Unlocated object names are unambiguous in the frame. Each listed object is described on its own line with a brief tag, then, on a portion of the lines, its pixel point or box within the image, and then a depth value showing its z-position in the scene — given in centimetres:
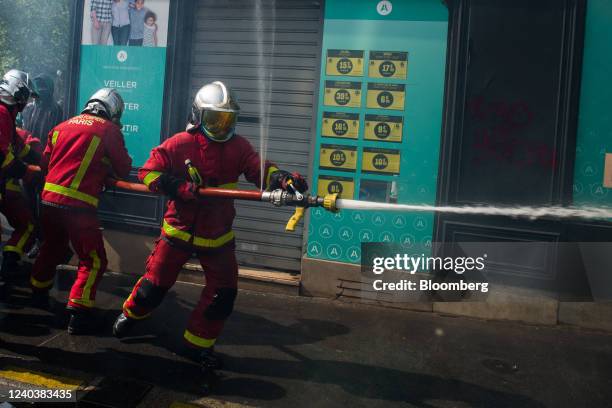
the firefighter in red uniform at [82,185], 505
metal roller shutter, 685
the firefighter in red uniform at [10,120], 484
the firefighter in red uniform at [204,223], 448
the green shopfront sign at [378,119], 621
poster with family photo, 715
